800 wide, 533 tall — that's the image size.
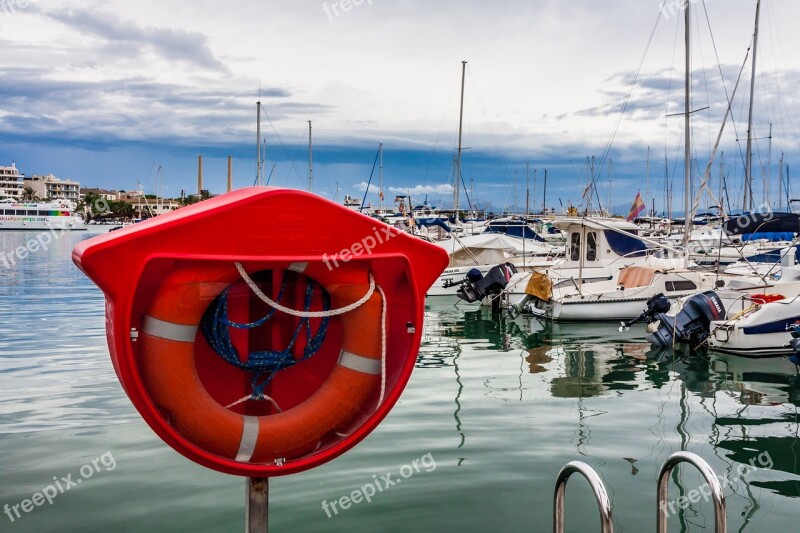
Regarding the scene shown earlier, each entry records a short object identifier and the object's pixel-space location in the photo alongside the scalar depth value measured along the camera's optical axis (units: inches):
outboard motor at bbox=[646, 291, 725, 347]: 514.0
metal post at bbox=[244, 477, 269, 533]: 126.1
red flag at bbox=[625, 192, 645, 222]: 1545.4
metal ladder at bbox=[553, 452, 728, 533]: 122.5
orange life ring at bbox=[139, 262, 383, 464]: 113.4
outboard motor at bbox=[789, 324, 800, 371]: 401.4
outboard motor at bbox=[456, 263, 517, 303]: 781.9
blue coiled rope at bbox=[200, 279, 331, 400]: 123.2
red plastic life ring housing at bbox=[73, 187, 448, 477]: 108.8
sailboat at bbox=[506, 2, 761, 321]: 665.6
